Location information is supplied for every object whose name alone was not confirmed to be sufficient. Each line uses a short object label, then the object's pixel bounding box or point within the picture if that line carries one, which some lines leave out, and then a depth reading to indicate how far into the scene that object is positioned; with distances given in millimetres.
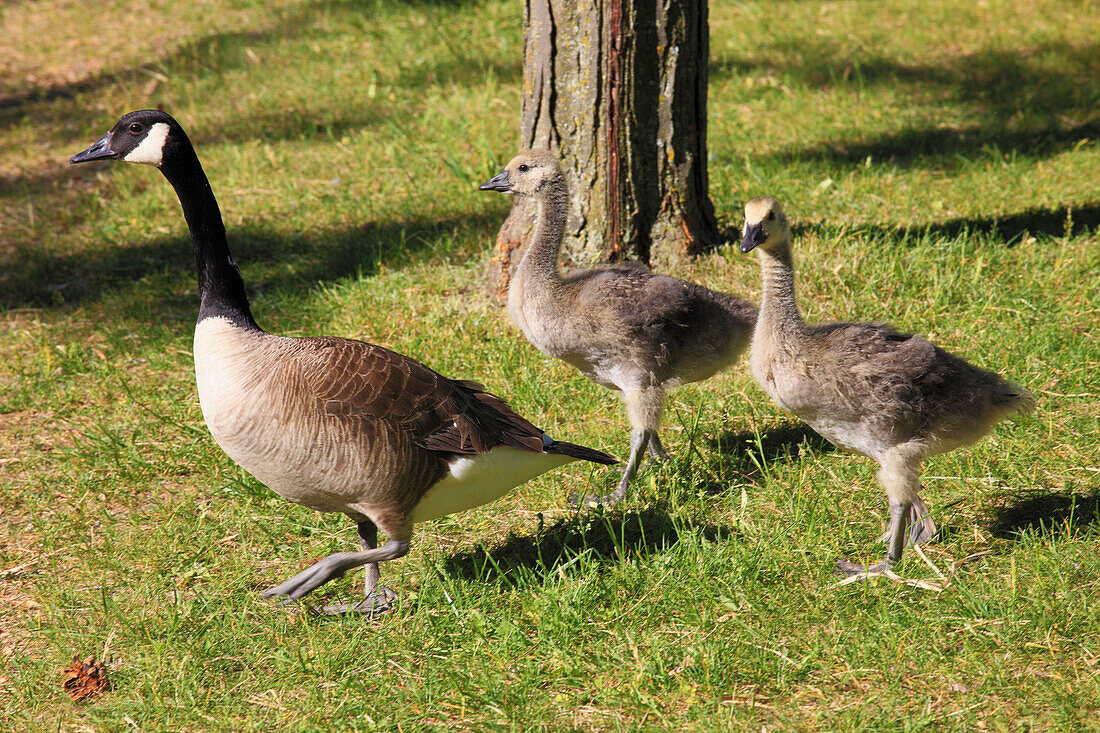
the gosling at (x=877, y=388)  8070
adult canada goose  7859
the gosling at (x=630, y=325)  9812
